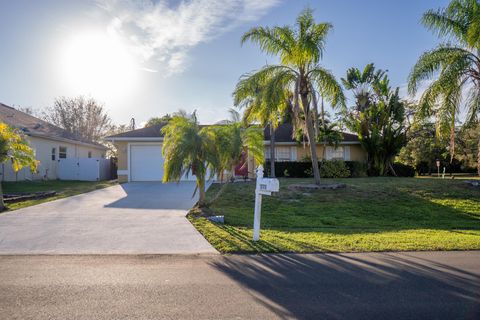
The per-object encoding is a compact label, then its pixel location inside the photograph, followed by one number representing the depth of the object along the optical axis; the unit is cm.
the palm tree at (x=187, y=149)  953
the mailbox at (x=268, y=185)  639
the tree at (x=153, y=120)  4001
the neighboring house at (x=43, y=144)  2028
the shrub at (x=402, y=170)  2534
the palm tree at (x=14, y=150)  1095
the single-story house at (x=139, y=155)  1927
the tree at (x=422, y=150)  3173
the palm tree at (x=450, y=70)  1191
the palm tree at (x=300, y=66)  1278
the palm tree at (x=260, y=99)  1309
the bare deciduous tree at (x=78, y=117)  3844
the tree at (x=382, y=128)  2227
